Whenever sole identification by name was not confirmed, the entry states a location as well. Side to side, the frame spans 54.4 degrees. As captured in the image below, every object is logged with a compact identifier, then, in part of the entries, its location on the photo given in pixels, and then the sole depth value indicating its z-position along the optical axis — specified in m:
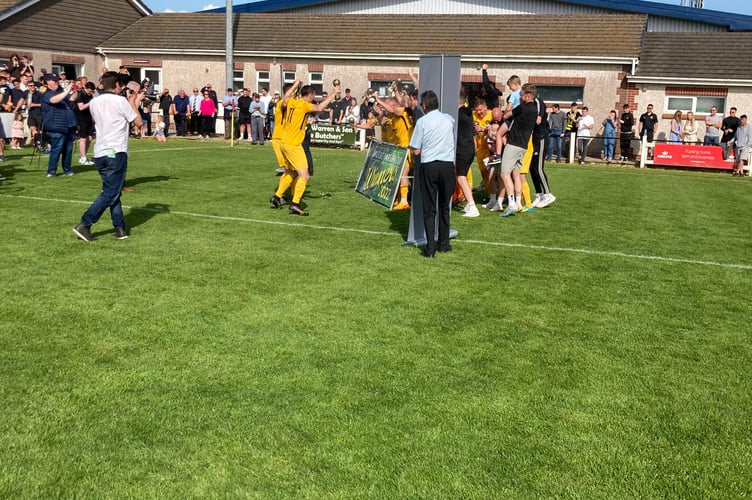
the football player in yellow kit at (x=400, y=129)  11.66
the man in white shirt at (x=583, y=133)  24.80
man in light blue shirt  8.59
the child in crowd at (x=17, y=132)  19.47
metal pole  30.58
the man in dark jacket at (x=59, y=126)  14.23
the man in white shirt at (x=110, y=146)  8.89
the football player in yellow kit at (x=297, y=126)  10.92
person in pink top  28.33
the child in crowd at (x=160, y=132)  26.04
